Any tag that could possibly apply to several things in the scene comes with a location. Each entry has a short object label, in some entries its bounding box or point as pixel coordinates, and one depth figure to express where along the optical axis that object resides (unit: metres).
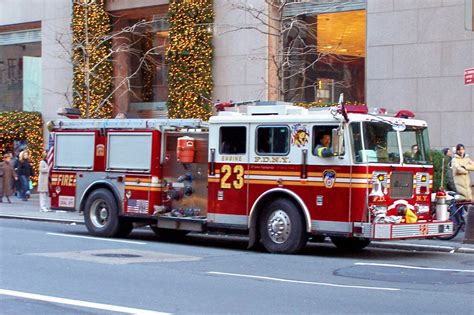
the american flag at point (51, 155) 19.77
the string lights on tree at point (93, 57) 29.67
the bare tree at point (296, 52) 24.22
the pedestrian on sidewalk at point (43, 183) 25.28
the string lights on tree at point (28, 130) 32.91
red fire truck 14.71
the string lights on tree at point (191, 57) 27.23
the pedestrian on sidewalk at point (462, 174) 18.06
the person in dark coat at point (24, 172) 29.09
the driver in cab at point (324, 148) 14.80
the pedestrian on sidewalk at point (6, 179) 29.08
